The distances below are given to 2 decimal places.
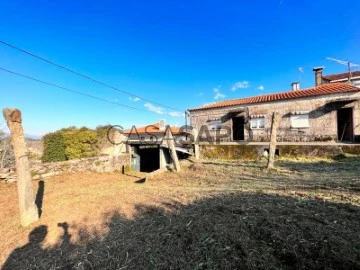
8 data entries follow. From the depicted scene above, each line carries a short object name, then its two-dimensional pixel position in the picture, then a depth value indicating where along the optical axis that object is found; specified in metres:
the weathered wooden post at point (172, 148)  9.63
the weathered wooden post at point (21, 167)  4.57
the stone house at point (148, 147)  17.59
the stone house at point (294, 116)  13.34
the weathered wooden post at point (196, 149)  13.10
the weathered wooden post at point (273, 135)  8.36
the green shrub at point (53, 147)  14.15
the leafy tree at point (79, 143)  14.31
